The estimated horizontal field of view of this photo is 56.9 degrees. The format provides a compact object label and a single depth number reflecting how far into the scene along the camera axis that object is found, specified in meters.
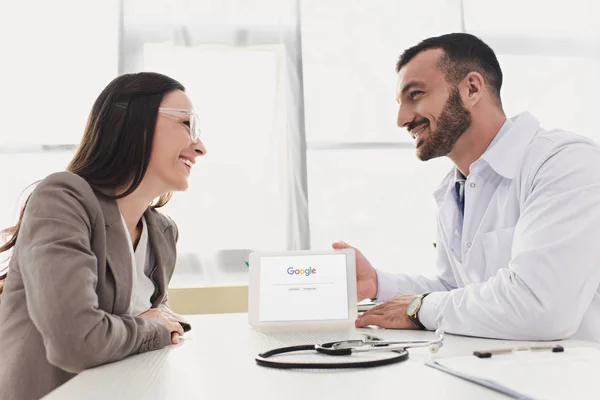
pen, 0.83
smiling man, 1.16
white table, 0.65
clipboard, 0.60
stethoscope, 0.80
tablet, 1.32
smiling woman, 0.99
